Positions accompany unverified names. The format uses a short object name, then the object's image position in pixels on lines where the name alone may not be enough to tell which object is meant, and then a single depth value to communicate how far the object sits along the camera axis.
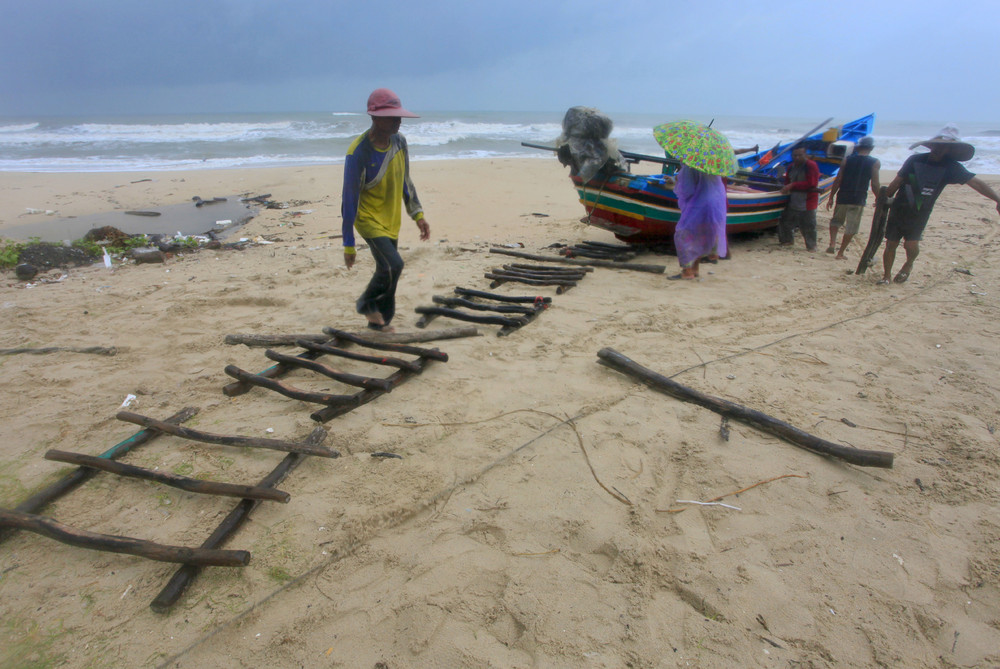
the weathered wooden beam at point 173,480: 2.42
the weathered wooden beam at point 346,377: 3.39
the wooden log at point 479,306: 4.85
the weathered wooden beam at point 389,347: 3.84
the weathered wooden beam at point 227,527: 2.01
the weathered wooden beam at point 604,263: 6.39
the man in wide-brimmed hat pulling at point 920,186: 5.57
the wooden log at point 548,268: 6.17
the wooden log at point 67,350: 4.06
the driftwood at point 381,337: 4.05
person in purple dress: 5.86
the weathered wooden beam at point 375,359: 3.63
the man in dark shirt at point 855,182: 7.14
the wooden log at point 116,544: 2.10
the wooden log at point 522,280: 5.75
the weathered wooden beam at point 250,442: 2.75
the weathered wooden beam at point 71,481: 2.48
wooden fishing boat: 6.74
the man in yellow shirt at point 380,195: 3.79
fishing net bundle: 6.49
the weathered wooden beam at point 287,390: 3.20
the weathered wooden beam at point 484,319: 4.54
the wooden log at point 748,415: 2.86
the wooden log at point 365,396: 3.10
